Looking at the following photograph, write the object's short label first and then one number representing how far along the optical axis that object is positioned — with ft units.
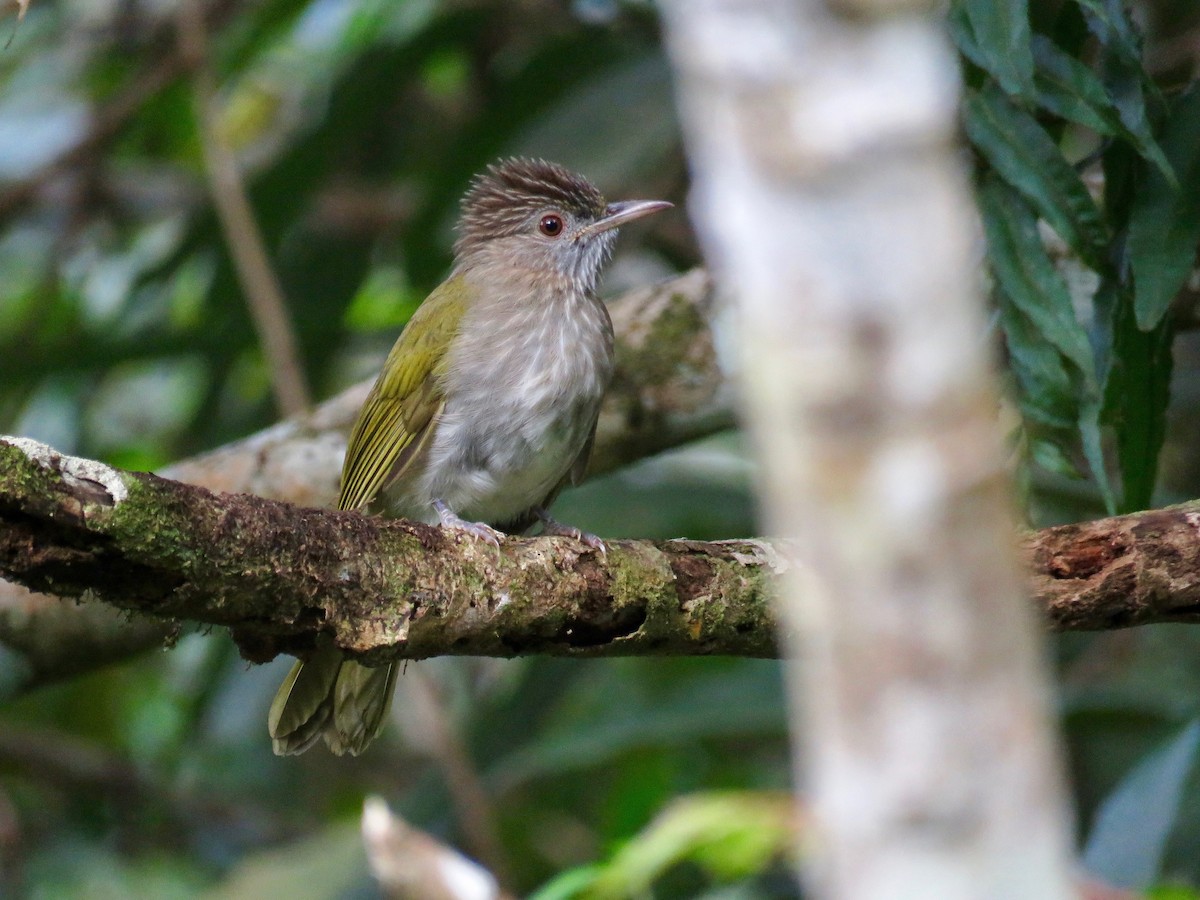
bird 26.58
